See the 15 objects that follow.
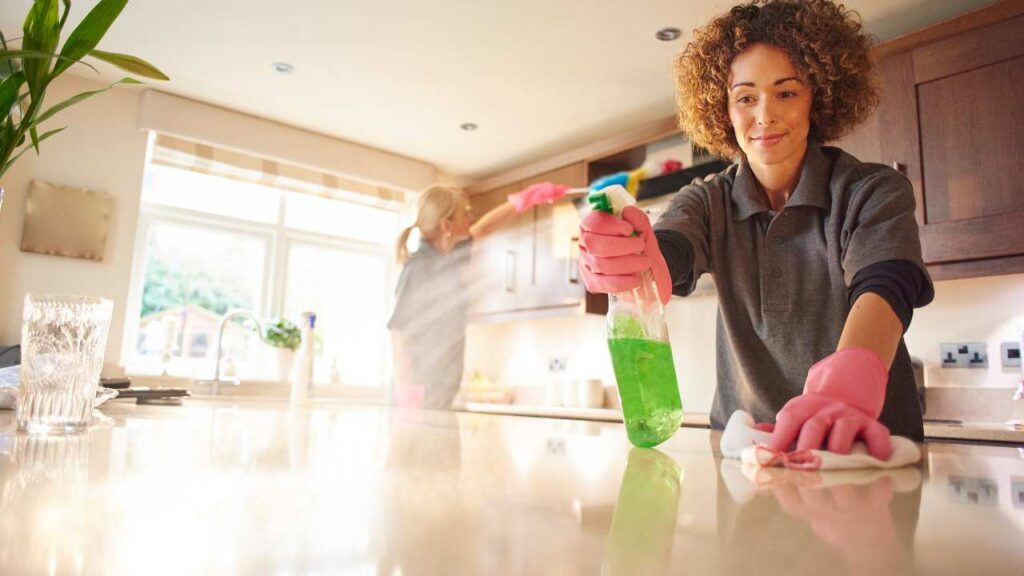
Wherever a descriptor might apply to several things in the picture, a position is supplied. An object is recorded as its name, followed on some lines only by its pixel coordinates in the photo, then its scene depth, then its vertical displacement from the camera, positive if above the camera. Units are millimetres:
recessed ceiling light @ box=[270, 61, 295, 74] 3316 +1514
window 3885 +637
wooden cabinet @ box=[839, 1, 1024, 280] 2227 +914
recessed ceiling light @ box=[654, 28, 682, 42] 2883 +1510
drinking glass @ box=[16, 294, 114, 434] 663 +6
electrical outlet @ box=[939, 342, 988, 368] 2559 +174
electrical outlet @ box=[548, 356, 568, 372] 4230 +143
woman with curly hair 1003 +286
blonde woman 2977 +354
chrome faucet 2982 +2
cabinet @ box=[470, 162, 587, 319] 3771 +733
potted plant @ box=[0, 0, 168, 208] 739 +349
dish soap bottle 2383 +26
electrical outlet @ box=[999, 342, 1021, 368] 2467 +172
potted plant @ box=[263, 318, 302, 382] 3607 +191
